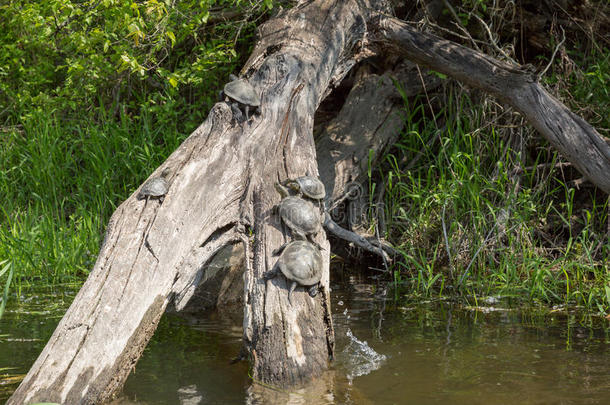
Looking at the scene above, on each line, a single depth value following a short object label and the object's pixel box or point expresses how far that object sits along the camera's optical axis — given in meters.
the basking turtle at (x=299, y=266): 6.70
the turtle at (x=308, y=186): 7.68
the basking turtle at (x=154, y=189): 7.29
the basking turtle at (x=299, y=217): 7.16
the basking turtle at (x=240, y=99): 8.61
